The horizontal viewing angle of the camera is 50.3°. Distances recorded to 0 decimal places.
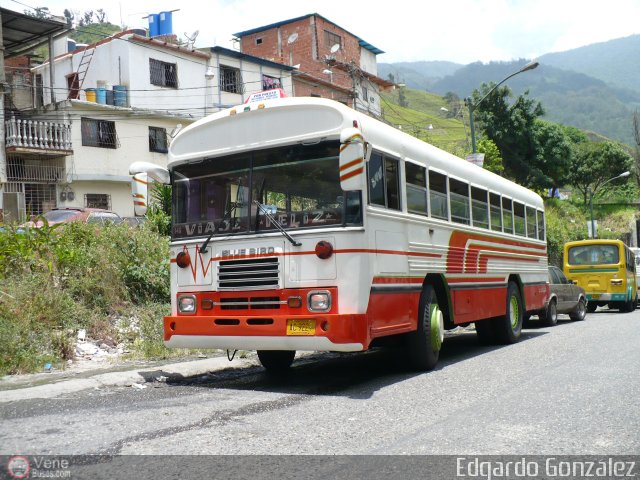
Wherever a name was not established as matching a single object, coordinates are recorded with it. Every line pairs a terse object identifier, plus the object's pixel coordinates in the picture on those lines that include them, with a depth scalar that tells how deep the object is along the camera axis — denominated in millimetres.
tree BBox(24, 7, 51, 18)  27473
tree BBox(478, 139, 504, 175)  36144
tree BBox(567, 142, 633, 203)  61000
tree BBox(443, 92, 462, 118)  126188
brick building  44125
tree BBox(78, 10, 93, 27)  100662
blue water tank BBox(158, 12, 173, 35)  36281
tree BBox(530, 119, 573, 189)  47844
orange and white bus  7207
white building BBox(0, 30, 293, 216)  29156
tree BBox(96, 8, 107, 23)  101581
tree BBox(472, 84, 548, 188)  46562
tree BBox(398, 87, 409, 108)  143000
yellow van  22828
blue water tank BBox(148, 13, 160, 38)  36422
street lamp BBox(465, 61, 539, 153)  21314
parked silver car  17641
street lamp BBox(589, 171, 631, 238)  41531
